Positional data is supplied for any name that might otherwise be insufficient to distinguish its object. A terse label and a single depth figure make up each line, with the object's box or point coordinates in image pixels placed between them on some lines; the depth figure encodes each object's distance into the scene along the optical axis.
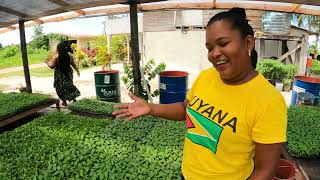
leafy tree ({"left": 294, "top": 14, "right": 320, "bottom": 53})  26.23
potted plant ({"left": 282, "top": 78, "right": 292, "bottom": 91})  12.70
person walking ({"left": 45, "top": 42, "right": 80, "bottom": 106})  7.33
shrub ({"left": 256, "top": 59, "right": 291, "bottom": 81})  13.11
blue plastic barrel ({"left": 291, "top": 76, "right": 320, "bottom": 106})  5.78
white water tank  13.65
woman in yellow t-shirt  1.38
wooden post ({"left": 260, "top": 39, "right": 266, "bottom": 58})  14.65
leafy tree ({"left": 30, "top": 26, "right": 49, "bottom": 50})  32.16
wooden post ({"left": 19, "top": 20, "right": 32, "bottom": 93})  7.76
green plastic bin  7.01
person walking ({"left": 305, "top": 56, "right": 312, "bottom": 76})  14.78
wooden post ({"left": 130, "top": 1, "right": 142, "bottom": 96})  5.88
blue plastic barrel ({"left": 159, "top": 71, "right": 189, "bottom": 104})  6.16
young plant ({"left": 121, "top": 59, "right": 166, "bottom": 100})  7.73
